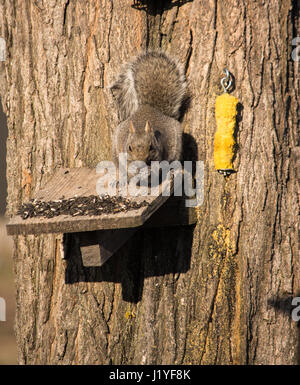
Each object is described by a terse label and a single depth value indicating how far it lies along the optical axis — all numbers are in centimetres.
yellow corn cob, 430
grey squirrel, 462
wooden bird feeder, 356
